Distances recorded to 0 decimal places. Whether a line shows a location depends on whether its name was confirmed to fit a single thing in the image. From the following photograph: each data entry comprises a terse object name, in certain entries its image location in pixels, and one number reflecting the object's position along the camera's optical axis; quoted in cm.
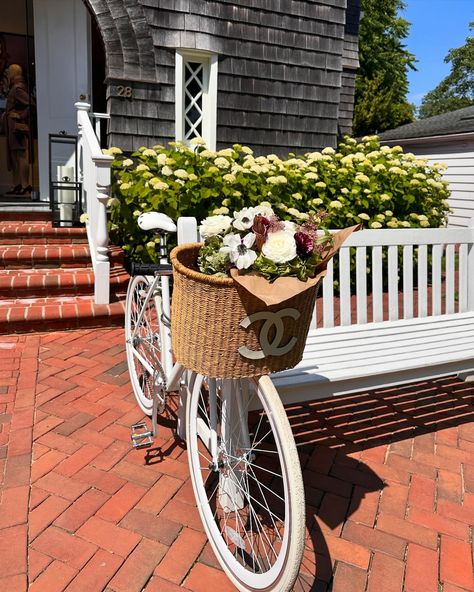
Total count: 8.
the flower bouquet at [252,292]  150
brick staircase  405
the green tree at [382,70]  2012
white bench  226
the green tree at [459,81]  3759
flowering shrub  483
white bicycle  144
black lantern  543
